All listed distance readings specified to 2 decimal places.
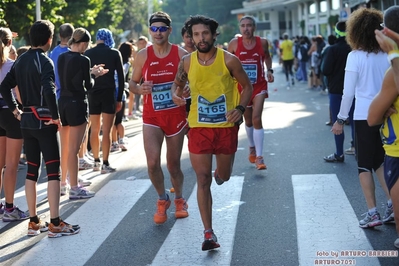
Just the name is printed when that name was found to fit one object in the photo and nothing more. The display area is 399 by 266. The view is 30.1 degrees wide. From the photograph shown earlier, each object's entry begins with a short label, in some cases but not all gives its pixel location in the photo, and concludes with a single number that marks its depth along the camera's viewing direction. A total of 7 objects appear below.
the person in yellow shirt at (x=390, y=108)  4.95
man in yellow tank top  6.52
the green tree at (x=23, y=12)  20.16
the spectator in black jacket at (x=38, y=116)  7.28
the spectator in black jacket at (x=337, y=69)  10.97
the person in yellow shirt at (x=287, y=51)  29.89
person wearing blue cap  10.66
